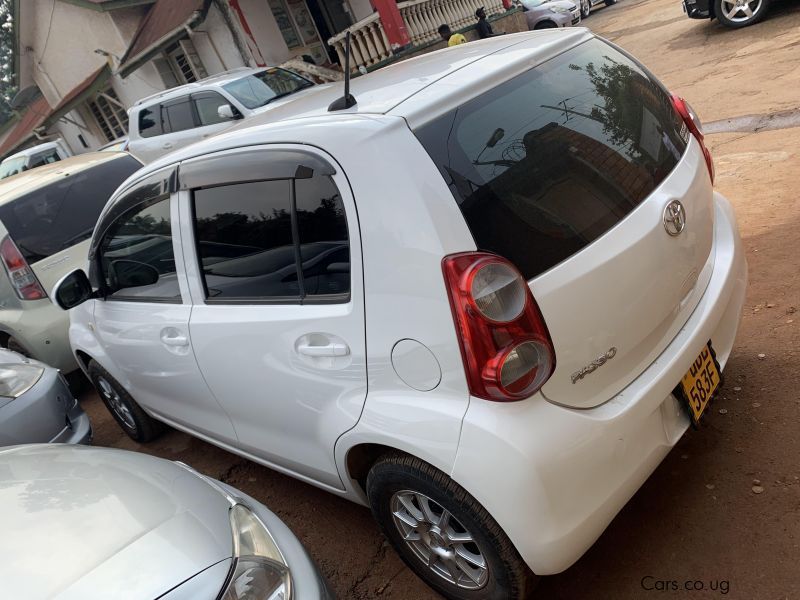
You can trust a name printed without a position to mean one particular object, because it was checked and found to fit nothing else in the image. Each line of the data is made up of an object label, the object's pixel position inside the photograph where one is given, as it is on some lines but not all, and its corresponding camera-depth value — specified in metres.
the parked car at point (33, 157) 17.77
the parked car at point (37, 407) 3.64
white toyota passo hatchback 1.80
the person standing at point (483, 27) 13.37
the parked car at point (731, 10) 9.09
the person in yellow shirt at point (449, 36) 10.32
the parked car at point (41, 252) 5.02
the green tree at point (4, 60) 36.20
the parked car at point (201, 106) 9.94
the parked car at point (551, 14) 16.94
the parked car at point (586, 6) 19.14
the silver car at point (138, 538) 1.66
